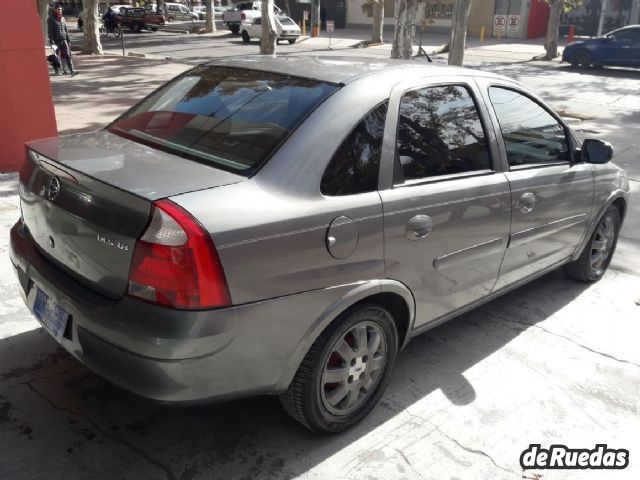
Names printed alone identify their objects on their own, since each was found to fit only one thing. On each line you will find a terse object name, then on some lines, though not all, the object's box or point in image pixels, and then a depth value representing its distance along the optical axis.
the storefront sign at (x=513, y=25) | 35.22
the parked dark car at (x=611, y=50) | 21.30
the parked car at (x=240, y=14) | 33.09
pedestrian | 15.63
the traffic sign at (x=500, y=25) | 35.38
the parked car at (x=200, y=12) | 45.25
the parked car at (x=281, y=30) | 29.57
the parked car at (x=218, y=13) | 47.06
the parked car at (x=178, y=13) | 42.94
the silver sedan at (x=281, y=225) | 2.23
